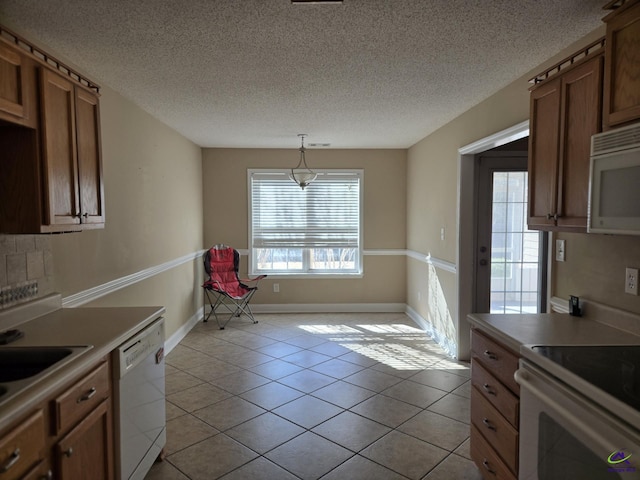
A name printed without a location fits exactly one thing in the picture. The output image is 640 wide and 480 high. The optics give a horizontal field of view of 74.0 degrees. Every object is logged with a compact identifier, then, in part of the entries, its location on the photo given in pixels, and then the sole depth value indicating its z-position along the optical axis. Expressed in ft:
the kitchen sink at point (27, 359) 5.82
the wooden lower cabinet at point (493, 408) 6.26
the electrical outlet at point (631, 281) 6.56
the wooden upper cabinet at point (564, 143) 6.29
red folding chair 18.57
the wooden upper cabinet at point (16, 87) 5.53
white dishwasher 6.47
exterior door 13.91
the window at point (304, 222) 20.22
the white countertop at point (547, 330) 6.20
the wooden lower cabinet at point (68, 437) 4.26
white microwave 5.13
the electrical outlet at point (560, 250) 8.38
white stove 4.10
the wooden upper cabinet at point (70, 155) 6.44
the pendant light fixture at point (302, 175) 17.52
